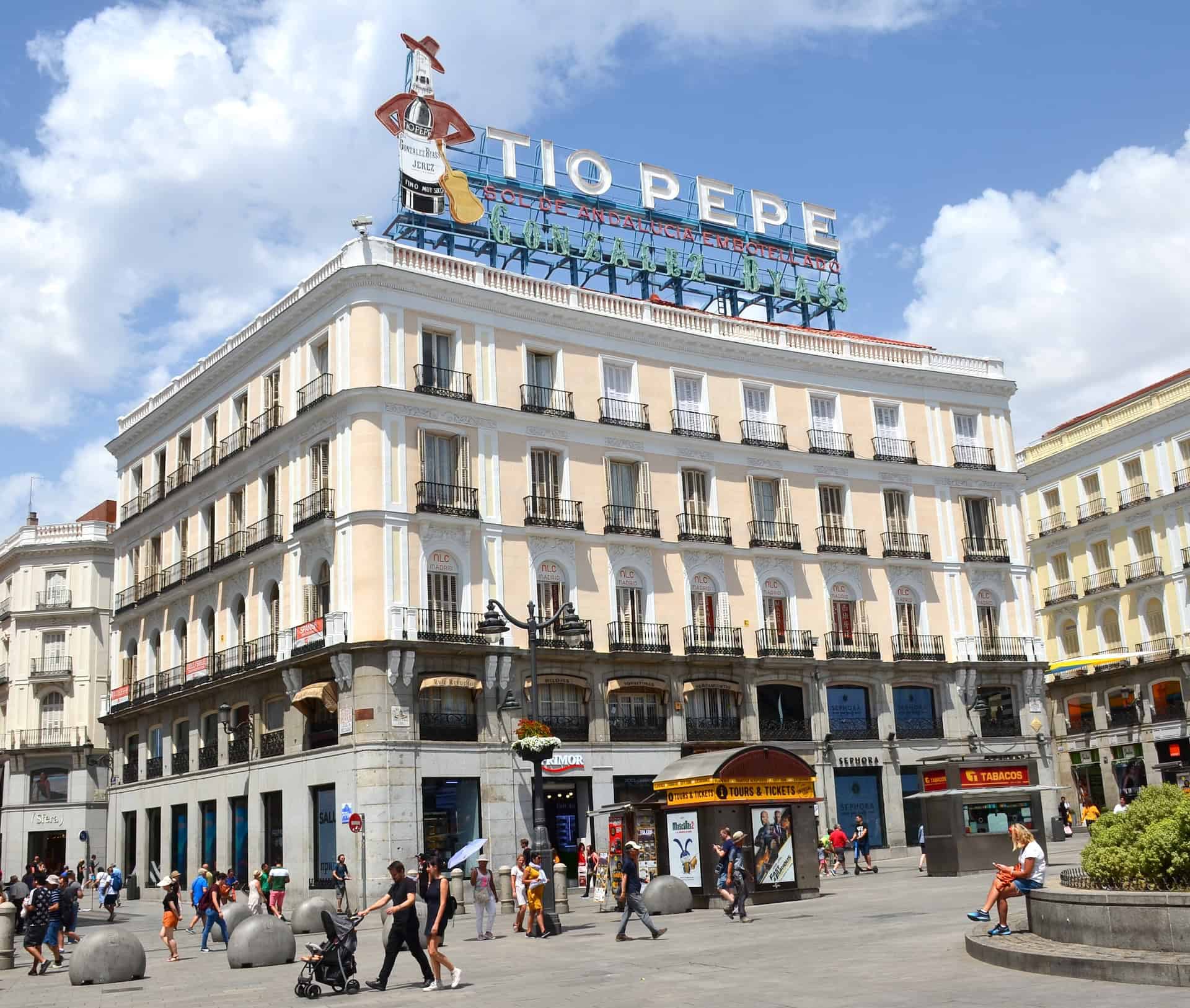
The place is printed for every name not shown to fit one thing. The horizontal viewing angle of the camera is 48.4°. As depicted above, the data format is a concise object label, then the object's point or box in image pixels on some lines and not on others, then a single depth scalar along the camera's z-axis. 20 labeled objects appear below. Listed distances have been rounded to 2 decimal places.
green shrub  14.49
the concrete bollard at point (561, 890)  30.30
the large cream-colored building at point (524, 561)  38.56
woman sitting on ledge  17.34
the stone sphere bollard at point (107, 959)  20.48
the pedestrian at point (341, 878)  34.69
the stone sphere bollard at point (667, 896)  27.47
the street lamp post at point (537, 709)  25.30
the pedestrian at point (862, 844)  39.41
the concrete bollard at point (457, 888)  31.41
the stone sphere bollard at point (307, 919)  27.33
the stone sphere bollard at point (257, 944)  21.73
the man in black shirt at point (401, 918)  17.02
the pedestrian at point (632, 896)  22.14
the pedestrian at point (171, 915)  24.58
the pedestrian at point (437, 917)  17.22
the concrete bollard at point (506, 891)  31.33
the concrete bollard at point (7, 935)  24.36
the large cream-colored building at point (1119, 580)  57.31
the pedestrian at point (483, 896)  24.39
